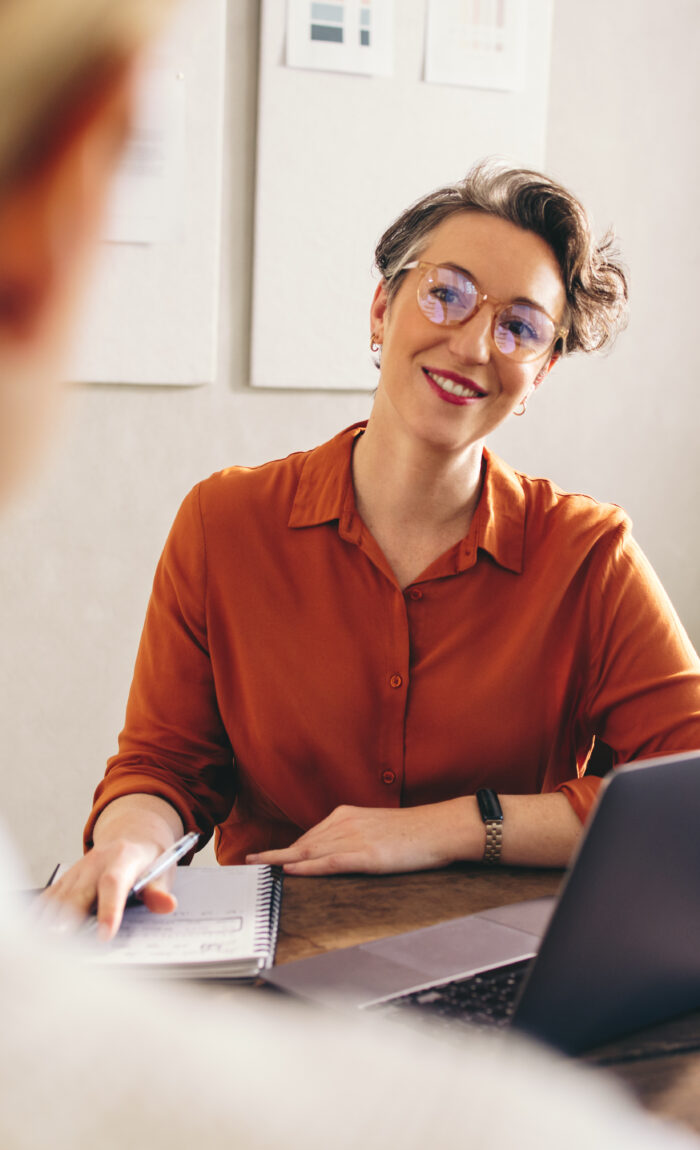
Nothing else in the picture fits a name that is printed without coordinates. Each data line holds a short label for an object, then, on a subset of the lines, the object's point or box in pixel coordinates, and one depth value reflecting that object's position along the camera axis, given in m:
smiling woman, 1.49
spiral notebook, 0.95
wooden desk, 0.91
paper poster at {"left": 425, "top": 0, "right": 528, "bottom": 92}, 2.56
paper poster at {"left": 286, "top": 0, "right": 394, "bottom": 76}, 2.45
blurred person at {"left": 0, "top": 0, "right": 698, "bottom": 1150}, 0.21
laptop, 0.79
